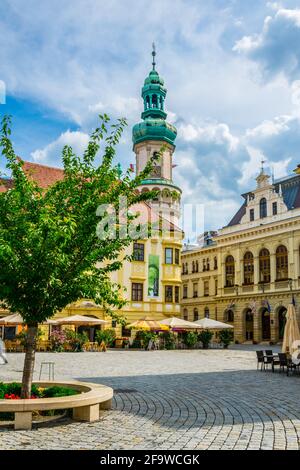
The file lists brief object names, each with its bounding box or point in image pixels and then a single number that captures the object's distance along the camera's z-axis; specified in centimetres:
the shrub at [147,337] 3700
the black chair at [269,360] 2083
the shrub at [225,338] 4103
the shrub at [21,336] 3227
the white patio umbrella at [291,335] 2109
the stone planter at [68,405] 934
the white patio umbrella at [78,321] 3431
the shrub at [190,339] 3869
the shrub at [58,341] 3274
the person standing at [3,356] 2355
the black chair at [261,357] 2119
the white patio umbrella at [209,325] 3797
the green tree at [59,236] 1018
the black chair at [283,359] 1989
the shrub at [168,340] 3800
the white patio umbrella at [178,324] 3691
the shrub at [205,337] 3962
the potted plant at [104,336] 3519
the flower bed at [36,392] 1060
